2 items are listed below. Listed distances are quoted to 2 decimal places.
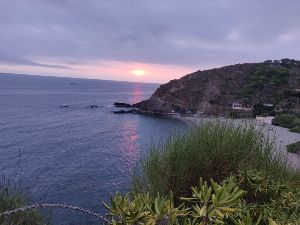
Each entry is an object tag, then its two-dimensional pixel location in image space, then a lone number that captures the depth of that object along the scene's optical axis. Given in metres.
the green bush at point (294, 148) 19.16
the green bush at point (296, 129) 27.11
